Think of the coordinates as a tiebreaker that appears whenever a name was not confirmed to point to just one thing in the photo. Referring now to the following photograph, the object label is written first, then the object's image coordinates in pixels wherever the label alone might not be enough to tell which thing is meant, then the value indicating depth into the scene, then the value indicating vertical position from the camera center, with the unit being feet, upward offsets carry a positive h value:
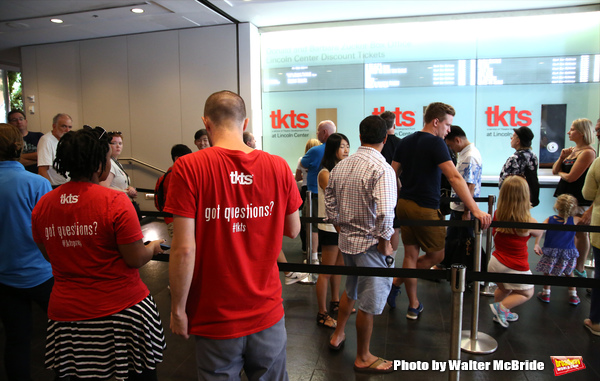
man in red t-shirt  4.65 -1.23
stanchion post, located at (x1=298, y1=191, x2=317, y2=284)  14.62 -3.60
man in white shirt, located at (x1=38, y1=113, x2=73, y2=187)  15.26 +0.21
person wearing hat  14.52 -0.66
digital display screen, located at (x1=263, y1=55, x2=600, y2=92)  22.34 +4.21
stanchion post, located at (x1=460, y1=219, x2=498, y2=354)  9.50 -4.90
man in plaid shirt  7.95 -1.52
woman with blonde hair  13.52 -1.01
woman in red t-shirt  5.49 -1.70
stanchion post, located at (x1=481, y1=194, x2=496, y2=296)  12.60 -3.45
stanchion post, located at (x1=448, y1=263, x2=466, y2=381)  6.07 -2.61
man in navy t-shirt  10.24 -1.02
